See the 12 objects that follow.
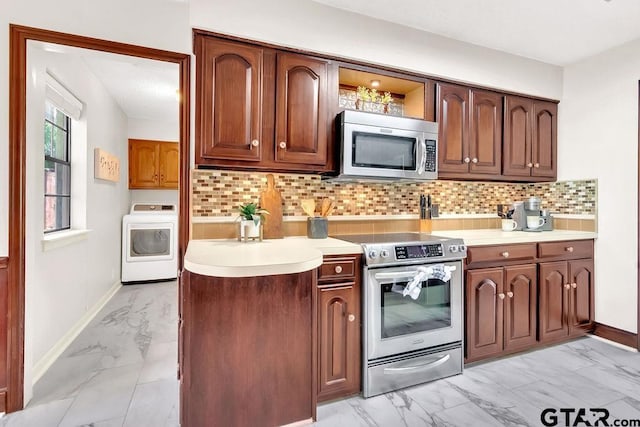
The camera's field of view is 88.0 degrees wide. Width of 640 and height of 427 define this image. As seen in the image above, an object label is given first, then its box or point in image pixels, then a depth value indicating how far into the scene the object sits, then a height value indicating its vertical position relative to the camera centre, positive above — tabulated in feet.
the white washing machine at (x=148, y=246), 15.11 -1.73
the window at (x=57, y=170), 9.31 +1.17
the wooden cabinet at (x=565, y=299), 8.59 -2.33
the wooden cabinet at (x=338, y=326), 6.19 -2.20
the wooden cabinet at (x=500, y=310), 7.59 -2.34
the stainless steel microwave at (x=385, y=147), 7.18 +1.48
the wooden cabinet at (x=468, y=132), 8.57 +2.15
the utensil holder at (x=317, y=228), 7.58 -0.39
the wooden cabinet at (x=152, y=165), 16.78 +2.29
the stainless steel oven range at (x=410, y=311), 6.46 -2.05
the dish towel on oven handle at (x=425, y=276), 6.71 -1.33
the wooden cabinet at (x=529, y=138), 9.45 +2.20
